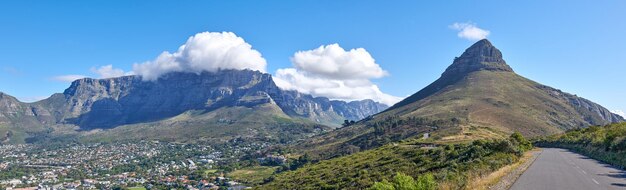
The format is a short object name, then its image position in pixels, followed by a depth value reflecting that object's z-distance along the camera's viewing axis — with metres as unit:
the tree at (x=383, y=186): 19.38
